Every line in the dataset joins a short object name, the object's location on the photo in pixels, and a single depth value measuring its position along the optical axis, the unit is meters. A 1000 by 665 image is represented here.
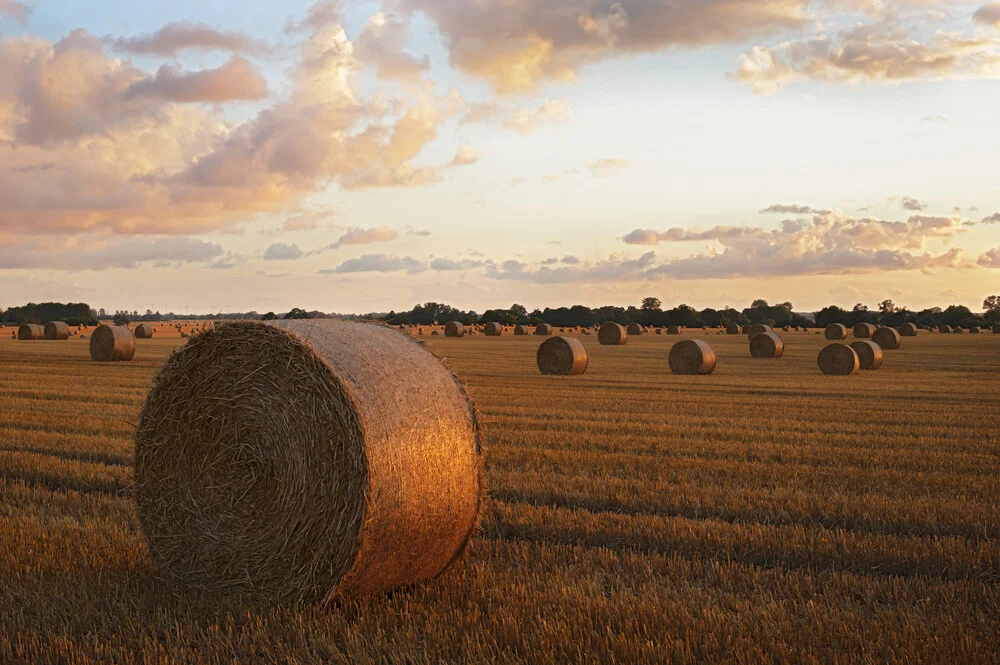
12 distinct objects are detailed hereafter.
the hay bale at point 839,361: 27.81
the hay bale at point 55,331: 50.06
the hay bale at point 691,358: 26.84
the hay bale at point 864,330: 51.83
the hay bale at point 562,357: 26.12
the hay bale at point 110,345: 31.09
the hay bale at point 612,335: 47.53
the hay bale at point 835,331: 52.97
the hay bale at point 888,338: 44.72
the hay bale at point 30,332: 50.00
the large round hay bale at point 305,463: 5.93
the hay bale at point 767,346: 36.25
